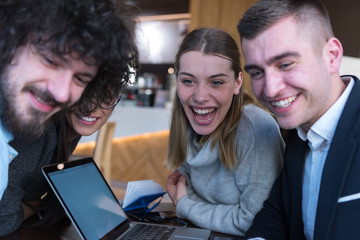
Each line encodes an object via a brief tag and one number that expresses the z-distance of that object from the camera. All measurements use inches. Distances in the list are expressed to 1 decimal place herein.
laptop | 38.4
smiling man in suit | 37.1
